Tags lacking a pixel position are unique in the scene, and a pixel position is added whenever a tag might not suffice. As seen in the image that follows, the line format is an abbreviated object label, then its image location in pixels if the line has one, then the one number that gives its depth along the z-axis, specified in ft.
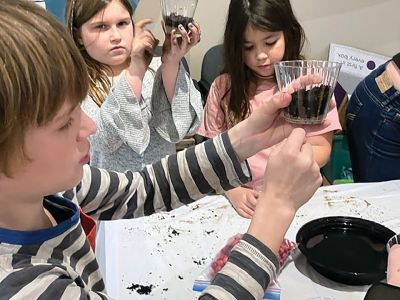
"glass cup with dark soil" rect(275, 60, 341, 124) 3.34
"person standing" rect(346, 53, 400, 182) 5.81
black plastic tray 3.28
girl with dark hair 5.53
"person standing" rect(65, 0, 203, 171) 4.80
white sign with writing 9.32
